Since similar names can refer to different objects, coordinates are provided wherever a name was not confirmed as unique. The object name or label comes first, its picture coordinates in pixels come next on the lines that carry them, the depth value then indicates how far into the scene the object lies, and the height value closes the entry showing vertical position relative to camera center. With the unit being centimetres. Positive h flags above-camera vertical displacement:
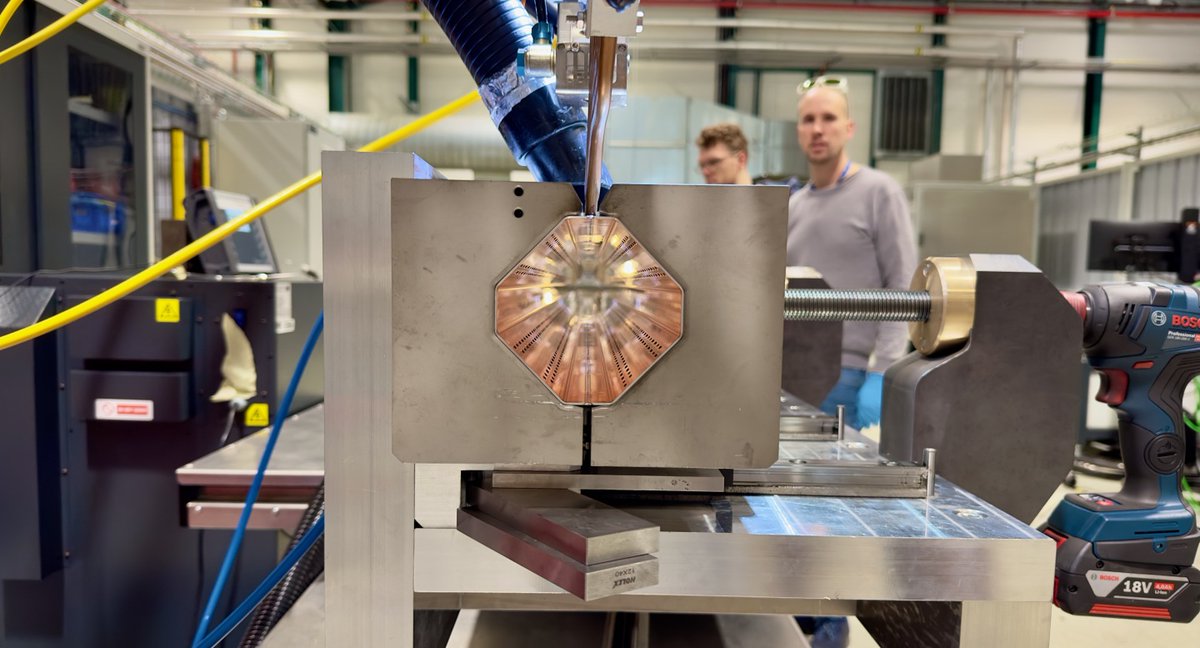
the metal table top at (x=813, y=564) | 49 -20
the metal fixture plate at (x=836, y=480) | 58 -17
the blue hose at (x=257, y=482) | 100 -31
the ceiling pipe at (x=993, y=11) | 523 +209
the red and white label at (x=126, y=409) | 136 -28
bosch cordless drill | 67 -20
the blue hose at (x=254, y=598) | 75 -37
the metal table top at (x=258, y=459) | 115 -34
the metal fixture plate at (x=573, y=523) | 39 -15
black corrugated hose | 85 -43
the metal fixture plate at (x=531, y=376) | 45 -4
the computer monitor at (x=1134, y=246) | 313 +20
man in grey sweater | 177 +16
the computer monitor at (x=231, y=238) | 152 +7
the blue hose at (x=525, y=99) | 55 +14
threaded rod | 70 -2
